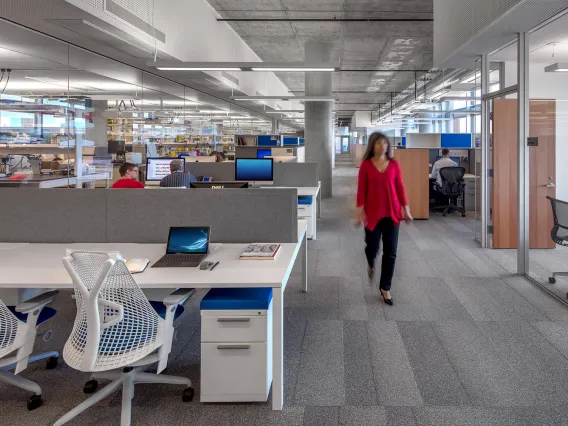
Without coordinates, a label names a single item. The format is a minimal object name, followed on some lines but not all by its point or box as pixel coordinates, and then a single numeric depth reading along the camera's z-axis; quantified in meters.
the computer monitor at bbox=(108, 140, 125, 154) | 7.84
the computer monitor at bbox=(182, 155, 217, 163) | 9.25
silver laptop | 2.84
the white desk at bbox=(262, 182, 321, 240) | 6.87
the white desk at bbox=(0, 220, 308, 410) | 2.37
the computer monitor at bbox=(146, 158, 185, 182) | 6.97
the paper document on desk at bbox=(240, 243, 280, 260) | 2.84
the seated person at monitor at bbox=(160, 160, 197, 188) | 6.01
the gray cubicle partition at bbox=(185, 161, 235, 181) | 7.34
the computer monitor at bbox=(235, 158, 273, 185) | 6.74
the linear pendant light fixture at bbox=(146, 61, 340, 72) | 5.82
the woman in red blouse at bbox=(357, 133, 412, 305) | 4.16
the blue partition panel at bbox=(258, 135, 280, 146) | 11.37
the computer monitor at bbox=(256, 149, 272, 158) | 9.30
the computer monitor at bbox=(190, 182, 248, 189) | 4.92
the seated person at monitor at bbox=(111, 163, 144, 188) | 5.16
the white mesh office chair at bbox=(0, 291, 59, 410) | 2.29
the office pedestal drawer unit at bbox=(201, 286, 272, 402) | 2.47
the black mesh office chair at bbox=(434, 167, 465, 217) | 9.38
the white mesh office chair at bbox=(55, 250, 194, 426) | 2.14
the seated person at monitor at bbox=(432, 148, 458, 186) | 9.70
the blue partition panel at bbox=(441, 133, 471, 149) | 11.18
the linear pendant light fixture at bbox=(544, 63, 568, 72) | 6.34
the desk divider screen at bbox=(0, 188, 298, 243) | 3.33
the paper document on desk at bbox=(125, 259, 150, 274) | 2.56
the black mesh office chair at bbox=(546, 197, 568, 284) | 4.57
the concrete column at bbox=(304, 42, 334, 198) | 11.84
